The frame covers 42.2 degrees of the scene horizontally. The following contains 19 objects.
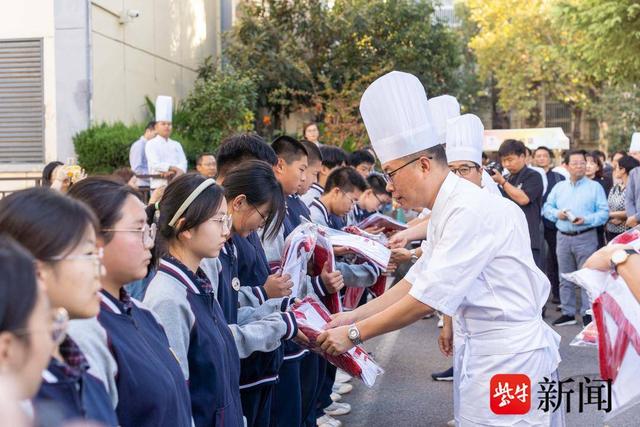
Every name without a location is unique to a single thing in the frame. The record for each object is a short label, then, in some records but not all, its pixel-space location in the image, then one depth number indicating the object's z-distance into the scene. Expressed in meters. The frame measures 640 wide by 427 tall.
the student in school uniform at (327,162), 7.19
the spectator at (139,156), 11.33
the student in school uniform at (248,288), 3.75
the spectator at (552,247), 10.78
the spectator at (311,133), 11.88
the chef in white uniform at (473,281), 3.27
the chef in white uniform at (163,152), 10.83
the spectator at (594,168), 10.39
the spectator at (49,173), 6.95
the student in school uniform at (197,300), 2.96
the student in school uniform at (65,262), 1.92
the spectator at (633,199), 9.67
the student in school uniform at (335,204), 6.17
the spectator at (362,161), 8.71
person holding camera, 9.31
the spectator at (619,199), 10.24
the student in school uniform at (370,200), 7.41
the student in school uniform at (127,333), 2.26
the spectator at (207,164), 8.81
